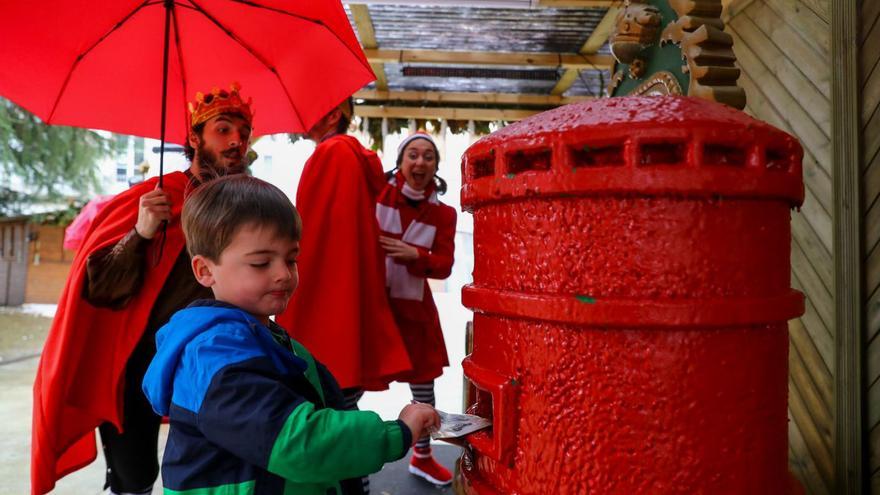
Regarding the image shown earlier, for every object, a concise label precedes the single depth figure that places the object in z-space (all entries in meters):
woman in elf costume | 3.22
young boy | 1.09
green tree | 11.95
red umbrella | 2.24
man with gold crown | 2.03
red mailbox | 0.93
